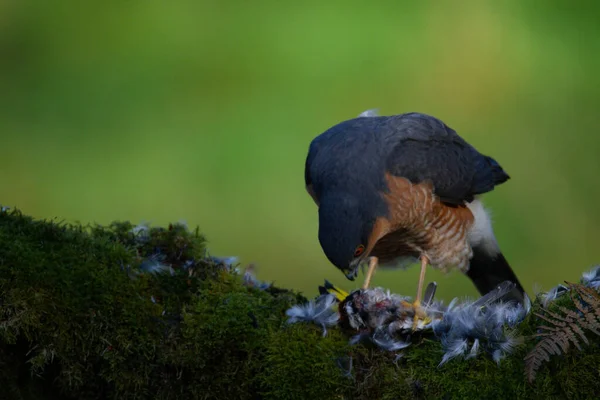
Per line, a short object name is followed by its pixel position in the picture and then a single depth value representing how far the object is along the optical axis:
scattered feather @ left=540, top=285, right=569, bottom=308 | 5.35
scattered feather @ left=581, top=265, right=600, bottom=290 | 5.38
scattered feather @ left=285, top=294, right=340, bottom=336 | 5.74
